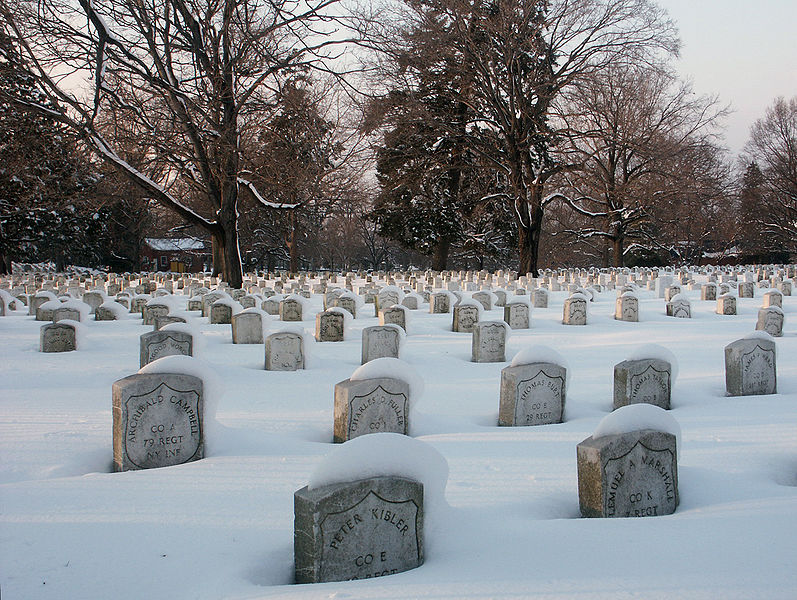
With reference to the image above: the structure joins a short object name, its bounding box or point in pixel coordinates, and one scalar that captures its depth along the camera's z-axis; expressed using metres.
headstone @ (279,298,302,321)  12.62
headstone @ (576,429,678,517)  3.45
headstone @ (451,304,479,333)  11.36
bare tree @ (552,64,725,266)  24.56
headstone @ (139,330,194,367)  7.07
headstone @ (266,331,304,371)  7.80
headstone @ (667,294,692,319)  13.16
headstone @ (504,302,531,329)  11.73
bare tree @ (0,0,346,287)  12.40
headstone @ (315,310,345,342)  10.18
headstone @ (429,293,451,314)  13.95
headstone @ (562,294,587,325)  12.23
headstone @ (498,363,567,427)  5.57
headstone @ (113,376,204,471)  4.39
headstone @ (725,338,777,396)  6.39
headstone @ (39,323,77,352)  8.84
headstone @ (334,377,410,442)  5.06
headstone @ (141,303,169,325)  11.69
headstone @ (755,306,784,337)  10.20
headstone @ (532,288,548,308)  15.08
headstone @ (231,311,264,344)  9.74
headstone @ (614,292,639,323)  12.77
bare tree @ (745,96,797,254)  41.59
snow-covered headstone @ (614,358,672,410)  5.89
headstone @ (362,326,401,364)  8.12
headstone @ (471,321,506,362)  8.64
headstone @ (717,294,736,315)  13.63
